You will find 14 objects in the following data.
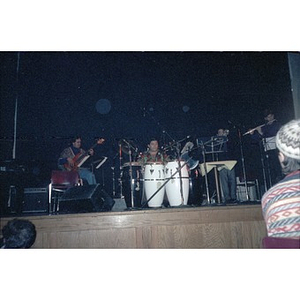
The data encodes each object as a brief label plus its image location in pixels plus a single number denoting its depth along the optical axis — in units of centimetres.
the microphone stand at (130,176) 346
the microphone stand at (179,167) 337
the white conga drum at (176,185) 354
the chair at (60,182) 428
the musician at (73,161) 509
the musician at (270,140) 431
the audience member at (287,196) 129
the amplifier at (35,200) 415
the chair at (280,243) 120
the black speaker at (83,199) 323
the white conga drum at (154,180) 363
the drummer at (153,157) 373
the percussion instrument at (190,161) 395
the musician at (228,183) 439
